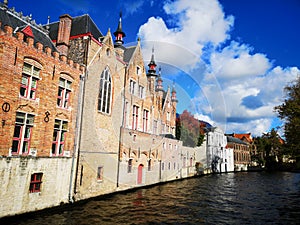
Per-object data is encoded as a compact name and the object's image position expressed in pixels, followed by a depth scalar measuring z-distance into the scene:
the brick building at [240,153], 64.81
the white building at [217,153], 51.88
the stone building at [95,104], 17.48
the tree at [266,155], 67.52
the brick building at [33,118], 12.08
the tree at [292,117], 20.73
